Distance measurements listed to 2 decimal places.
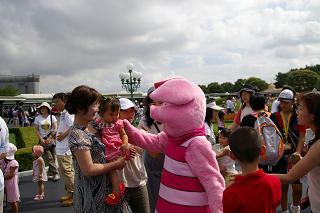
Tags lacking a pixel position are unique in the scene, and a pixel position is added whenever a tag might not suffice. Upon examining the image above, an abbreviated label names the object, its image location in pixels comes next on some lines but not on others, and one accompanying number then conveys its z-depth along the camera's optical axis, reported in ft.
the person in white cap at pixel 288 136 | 12.56
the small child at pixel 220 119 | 26.35
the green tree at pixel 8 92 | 291.17
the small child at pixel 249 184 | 5.40
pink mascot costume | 6.06
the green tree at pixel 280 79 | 284.69
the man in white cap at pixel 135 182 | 9.55
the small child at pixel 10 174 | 13.01
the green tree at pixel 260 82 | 333.09
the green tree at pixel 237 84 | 345.90
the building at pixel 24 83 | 391.86
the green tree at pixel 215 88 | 345.72
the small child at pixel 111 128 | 8.29
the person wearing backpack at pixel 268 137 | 11.58
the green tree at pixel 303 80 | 224.94
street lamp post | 47.84
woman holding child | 6.75
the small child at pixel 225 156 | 12.21
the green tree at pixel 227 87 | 352.69
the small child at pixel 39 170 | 17.21
